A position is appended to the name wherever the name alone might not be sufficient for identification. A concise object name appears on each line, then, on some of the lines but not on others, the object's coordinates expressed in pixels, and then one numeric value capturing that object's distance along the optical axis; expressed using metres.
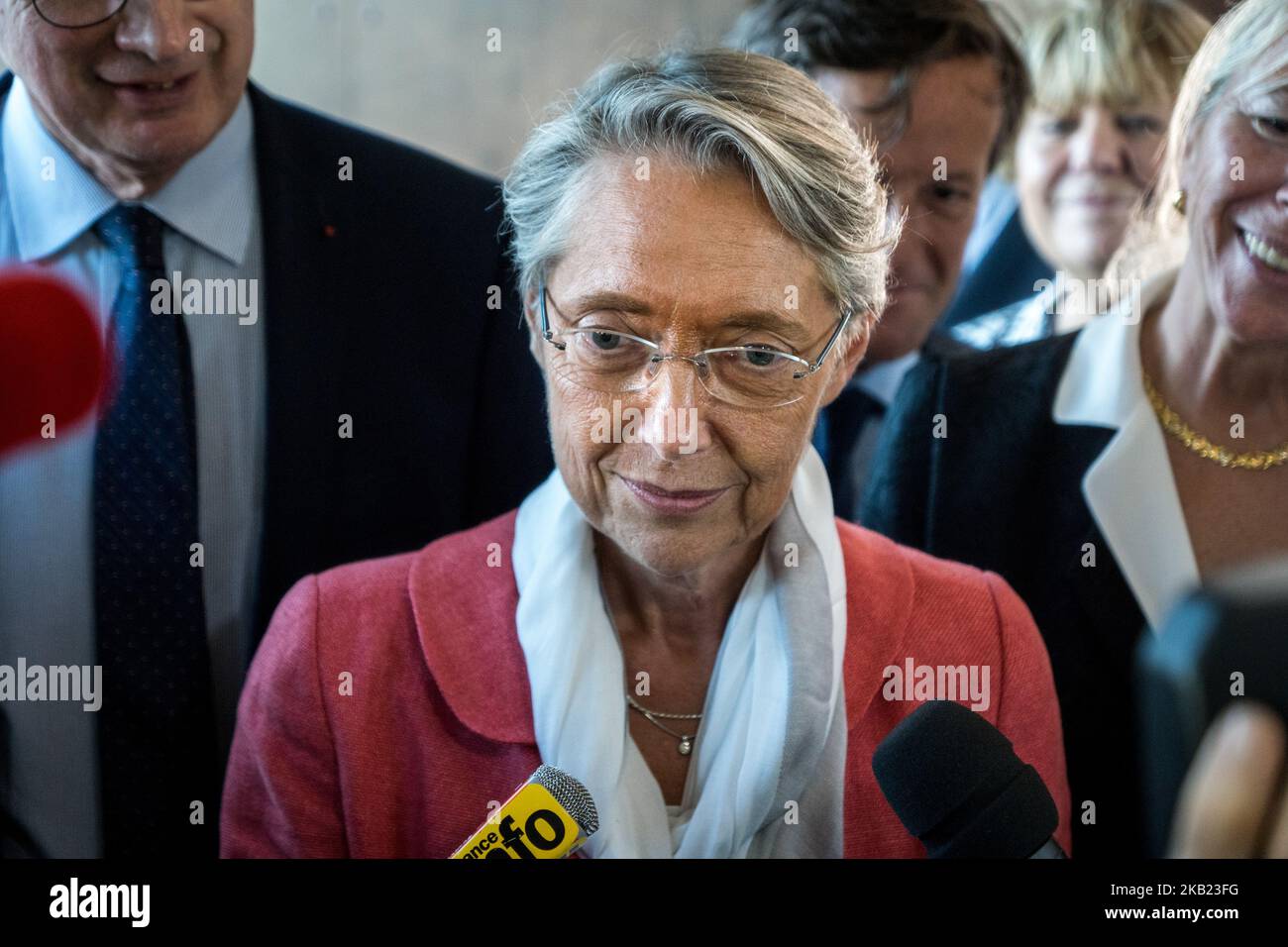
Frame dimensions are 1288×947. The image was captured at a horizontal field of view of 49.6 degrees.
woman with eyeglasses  1.51
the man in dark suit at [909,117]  1.79
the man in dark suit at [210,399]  1.66
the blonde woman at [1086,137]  1.80
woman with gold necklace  1.72
